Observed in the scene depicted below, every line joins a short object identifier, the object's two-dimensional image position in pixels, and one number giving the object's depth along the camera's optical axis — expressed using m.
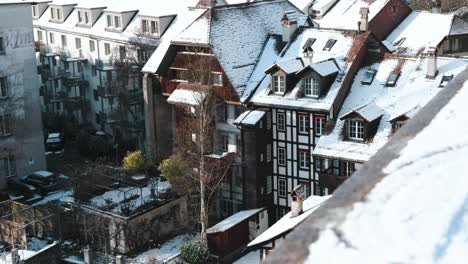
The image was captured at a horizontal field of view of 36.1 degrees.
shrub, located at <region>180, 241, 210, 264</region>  35.94
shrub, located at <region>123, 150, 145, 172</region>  45.59
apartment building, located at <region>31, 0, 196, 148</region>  54.91
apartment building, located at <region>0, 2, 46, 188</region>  48.06
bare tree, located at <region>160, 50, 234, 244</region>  39.78
